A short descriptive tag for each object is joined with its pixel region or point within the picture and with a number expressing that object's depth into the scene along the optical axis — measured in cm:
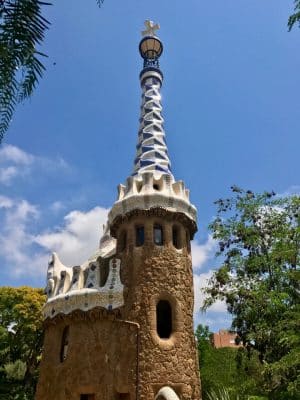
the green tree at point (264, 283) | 890
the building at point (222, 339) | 3251
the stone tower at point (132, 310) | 891
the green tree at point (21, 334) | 1708
